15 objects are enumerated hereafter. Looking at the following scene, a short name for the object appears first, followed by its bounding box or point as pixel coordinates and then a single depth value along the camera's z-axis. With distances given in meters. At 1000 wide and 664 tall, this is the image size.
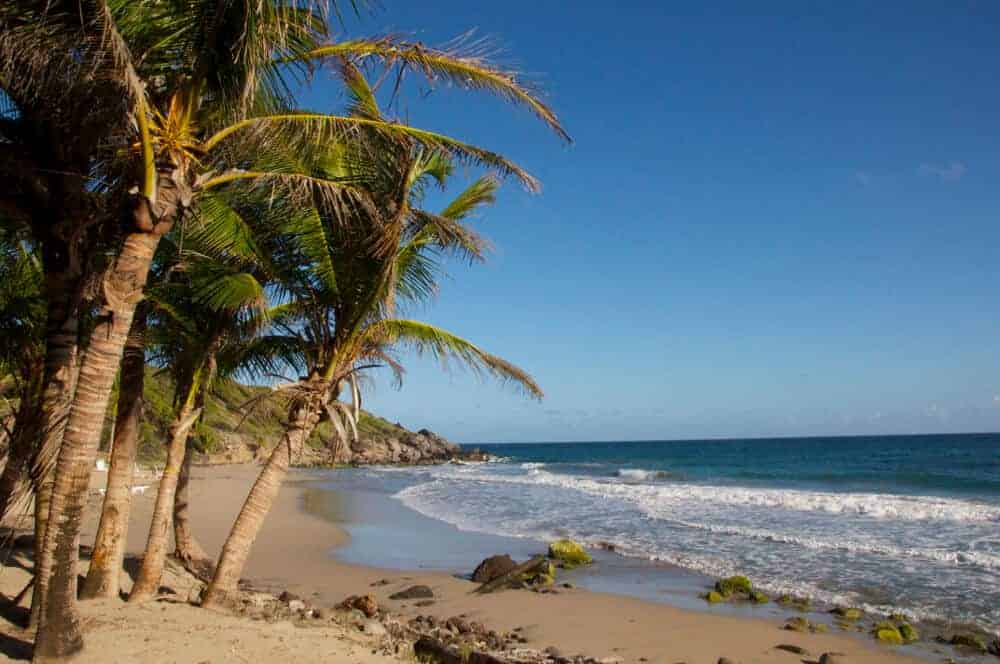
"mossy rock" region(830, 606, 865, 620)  10.23
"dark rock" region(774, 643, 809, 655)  8.67
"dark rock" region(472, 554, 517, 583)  12.41
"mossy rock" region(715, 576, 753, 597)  11.59
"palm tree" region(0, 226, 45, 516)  6.47
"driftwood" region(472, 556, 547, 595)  11.91
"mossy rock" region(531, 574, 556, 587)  12.36
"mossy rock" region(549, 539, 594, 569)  14.23
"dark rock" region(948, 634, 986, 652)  8.81
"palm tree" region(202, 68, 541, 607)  7.07
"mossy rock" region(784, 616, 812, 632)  9.55
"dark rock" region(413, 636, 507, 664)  6.86
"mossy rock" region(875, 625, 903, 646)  9.11
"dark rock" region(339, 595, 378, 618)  10.01
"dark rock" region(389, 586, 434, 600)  11.41
